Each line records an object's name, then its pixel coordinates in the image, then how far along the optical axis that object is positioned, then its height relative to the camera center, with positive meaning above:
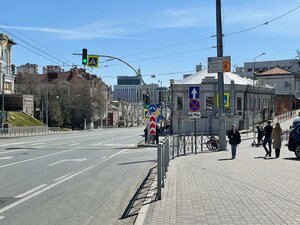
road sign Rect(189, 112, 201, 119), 15.85 +0.10
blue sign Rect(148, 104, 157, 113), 22.19 +0.64
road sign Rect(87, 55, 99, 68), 23.15 +4.03
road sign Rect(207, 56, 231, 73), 17.54 +2.85
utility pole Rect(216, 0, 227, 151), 18.56 +1.71
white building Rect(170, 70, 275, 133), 43.62 +1.78
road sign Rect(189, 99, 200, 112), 15.59 +0.62
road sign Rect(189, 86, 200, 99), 15.48 +1.18
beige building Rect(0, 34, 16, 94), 58.82 +11.05
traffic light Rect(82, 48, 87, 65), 22.67 +4.28
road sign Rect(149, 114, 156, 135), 20.75 -0.45
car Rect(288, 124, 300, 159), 14.64 -1.11
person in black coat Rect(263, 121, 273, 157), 15.31 -0.85
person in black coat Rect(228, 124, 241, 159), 14.91 -0.98
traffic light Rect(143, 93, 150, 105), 28.17 +1.67
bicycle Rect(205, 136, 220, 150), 19.44 -1.61
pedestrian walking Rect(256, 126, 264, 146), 21.85 -1.17
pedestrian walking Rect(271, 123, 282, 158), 14.77 -0.98
